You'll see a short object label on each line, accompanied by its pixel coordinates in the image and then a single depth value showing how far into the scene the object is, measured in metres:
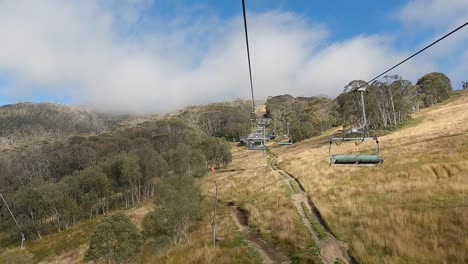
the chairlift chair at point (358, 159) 19.88
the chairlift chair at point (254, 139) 44.06
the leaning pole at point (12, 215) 64.42
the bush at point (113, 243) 31.95
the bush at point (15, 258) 30.11
